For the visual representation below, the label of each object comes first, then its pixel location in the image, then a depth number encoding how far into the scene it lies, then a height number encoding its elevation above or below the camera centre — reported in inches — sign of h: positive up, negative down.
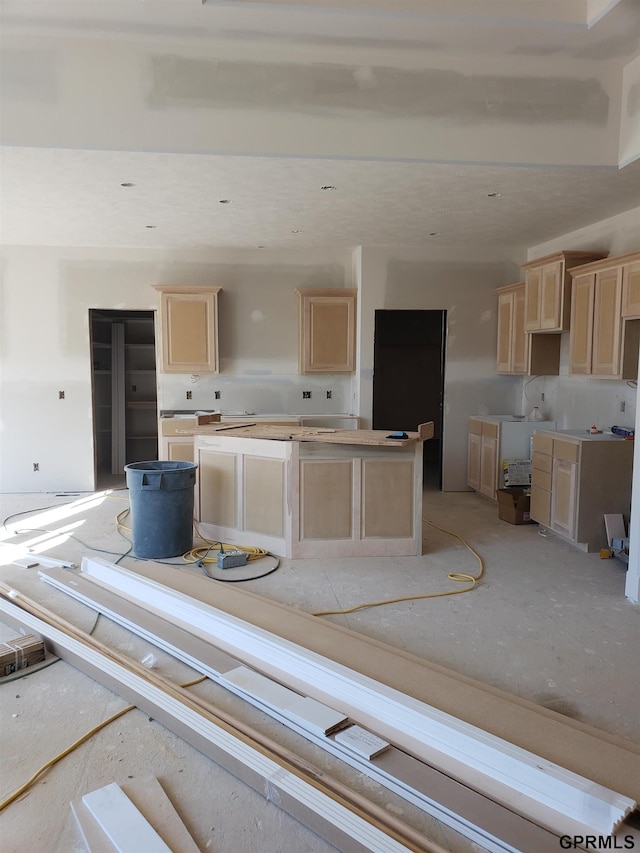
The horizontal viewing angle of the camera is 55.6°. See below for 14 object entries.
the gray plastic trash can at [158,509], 180.5 -40.2
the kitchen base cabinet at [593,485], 193.3 -33.9
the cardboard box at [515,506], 226.2 -48.0
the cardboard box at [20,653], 113.3 -52.8
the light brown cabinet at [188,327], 272.2 +21.7
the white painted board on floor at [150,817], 73.8 -56.9
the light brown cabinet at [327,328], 277.7 +22.2
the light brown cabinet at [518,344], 248.7 +14.1
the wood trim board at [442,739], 74.0 -51.5
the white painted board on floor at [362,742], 87.0 -53.5
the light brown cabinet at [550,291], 220.4 +33.4
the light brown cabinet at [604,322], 188.7 +18.5
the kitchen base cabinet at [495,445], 252.2 -28.3
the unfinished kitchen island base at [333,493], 181.9 -35.3
